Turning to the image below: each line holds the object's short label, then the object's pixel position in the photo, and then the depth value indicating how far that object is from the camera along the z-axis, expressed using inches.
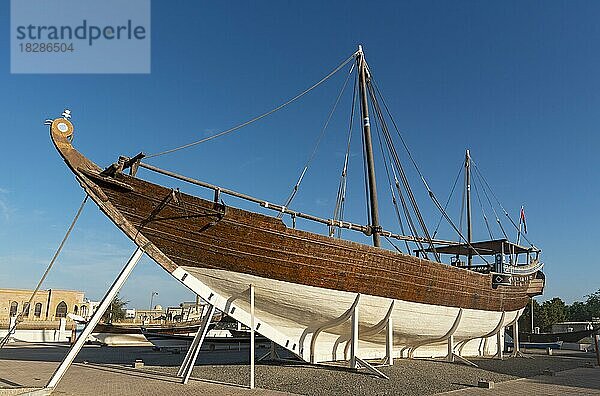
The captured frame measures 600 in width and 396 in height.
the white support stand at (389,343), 604.4
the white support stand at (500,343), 873.5
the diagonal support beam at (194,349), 515.2
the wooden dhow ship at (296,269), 459.5
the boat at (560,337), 1562.5
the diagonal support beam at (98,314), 398.3
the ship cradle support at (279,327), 445.3
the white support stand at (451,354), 755.2
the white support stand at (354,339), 563.5
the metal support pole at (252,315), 509.4
